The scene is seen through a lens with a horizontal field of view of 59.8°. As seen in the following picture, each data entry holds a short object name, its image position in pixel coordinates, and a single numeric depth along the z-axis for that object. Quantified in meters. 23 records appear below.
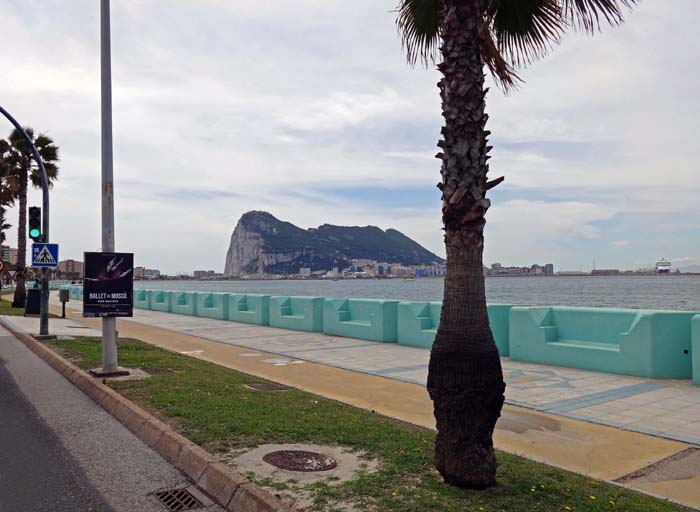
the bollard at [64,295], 25.16
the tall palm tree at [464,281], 4.64
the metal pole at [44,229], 16.47
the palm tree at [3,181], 31.30
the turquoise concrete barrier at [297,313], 19.55
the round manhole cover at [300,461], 5.34
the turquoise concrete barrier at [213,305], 25.81
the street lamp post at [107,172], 10.35
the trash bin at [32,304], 26.20
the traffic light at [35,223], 16.90
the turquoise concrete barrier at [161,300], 32.81
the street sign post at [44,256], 16.53
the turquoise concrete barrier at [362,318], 16.59
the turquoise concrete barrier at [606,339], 10.32
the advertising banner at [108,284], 10.24
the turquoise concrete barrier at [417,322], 15.20
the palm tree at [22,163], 31.09
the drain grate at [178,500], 4.75
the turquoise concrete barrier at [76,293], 52.09
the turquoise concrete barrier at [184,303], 29.41
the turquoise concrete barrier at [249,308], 22.66
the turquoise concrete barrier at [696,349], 9.65
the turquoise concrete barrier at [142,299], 36.32
